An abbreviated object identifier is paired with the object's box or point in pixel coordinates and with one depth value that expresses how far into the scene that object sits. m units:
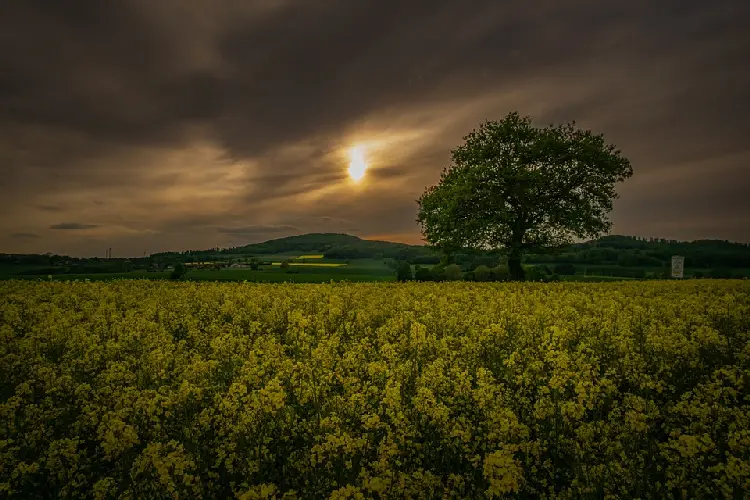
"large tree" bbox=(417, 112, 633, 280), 34.38
